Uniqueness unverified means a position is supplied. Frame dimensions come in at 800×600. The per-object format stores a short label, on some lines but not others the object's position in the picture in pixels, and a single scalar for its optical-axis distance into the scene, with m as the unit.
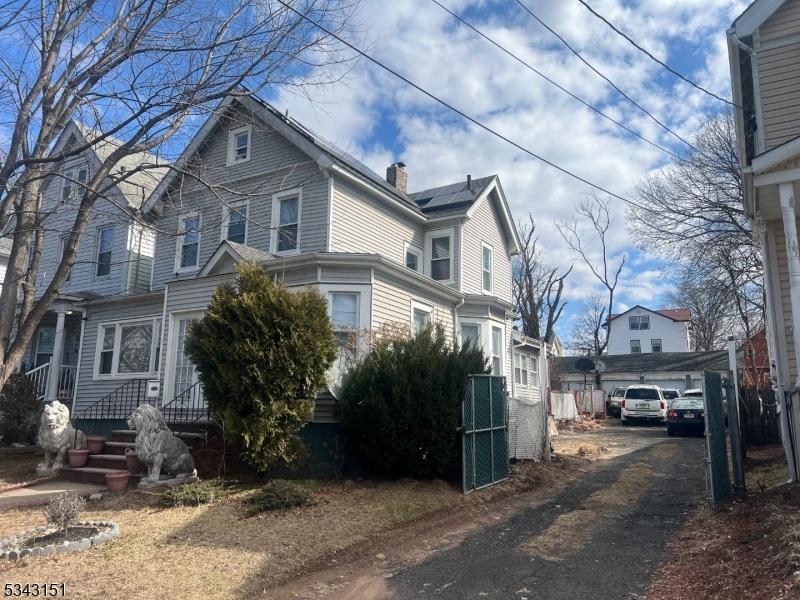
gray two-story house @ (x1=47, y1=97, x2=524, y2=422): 13.31
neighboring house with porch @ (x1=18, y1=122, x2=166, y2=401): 17.73
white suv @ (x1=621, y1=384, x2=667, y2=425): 27.70
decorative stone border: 6.14
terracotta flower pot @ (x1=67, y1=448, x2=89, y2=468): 11.14
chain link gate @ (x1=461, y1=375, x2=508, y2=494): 10.11
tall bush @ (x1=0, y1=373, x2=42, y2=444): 14.21
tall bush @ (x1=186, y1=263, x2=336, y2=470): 9.15
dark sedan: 22.52
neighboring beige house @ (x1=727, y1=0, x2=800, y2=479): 8.85
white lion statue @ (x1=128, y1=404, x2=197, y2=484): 9.66
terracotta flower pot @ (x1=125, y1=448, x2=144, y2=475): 10.23
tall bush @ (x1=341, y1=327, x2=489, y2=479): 10.05
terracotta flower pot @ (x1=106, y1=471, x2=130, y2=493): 9.47
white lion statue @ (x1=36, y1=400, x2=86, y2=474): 11.06
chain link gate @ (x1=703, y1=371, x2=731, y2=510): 8.28
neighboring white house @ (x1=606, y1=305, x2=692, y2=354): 60.97
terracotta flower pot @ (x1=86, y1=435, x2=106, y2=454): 11.44
